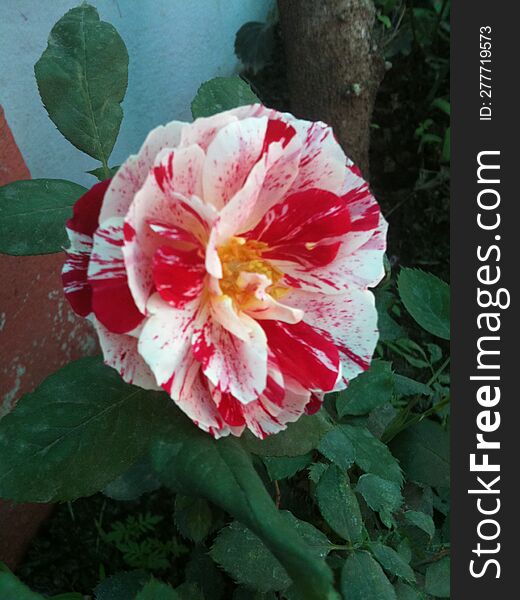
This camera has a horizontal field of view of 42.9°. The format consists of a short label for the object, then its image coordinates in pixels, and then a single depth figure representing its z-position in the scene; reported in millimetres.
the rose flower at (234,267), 131
